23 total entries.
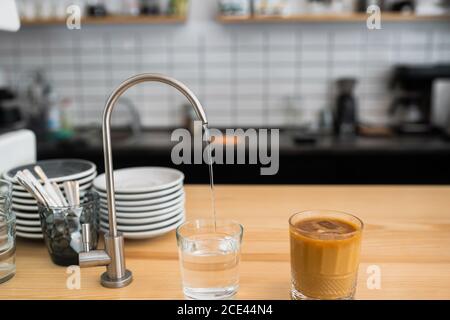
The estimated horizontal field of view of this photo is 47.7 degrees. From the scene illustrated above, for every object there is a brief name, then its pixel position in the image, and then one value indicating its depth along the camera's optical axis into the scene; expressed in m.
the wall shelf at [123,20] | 2.96
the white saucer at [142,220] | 1.17
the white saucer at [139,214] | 1.17
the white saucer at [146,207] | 1.17
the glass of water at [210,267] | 0.89
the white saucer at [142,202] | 1.17
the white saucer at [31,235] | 1.18
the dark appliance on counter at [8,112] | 2.91
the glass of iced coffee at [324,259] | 0.87
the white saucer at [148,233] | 1.16
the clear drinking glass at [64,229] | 1.05
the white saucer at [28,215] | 1.18
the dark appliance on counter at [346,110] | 3.00
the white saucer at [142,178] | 1.30
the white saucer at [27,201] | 1.18
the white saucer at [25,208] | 1.18
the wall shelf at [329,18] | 2.88
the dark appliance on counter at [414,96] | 2.91
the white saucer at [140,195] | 1.17
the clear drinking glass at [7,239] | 1.00
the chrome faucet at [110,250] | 0.98
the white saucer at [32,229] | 1.18
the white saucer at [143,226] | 1.17
